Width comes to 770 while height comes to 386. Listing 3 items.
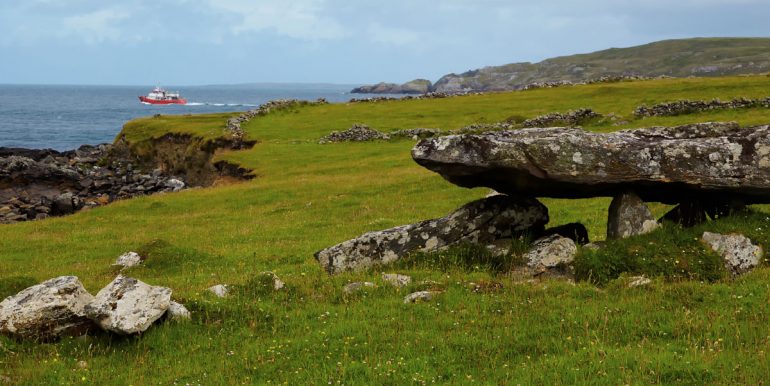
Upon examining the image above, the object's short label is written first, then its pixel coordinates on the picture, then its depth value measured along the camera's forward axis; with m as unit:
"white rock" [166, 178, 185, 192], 60.46
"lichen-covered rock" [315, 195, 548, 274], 19.14
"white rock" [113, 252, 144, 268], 25.61
